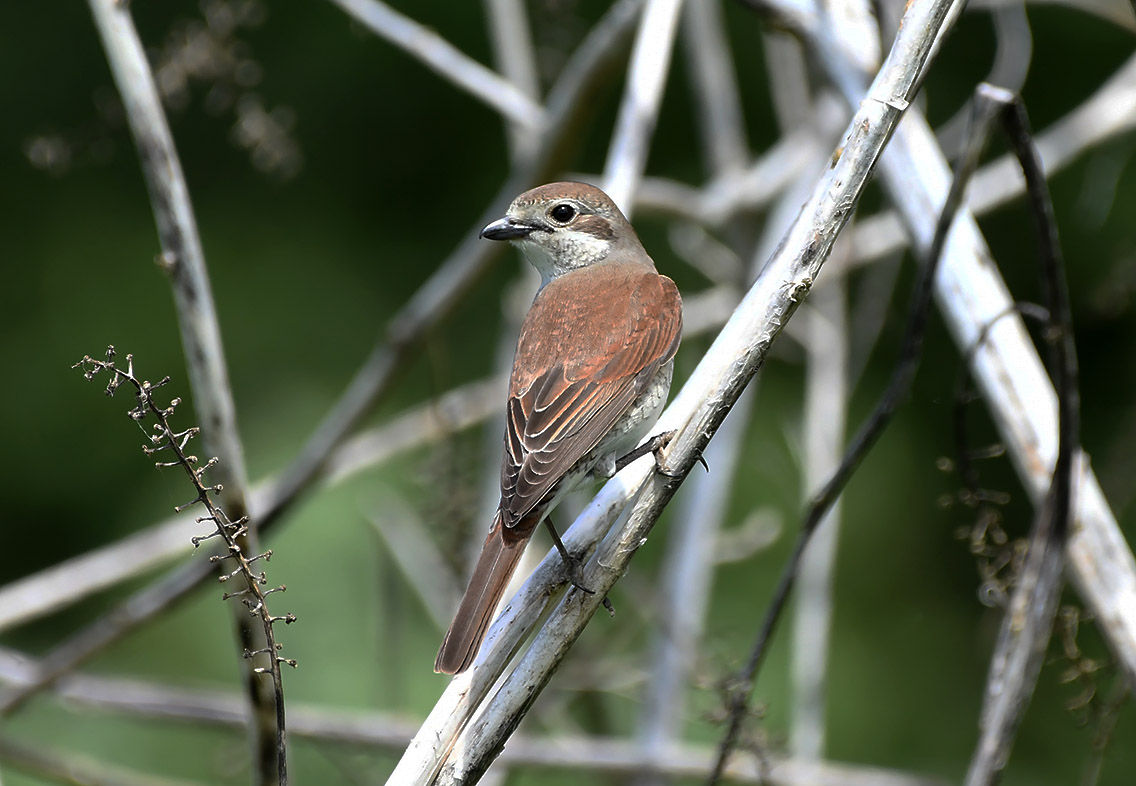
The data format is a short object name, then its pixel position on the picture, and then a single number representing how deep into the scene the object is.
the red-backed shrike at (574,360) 4.31
